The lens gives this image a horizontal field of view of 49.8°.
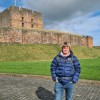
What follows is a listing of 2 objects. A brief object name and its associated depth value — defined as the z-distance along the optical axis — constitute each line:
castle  19.36
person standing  2.37
